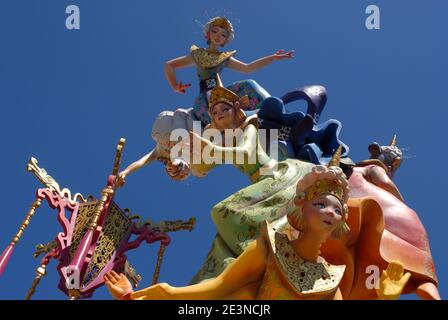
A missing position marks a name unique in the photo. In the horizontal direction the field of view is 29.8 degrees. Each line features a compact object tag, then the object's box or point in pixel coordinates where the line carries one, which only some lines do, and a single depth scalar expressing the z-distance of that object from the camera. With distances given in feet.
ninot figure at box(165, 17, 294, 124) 25.96
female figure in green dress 20.30
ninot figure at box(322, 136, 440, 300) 19.01
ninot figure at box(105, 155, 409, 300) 16.98
